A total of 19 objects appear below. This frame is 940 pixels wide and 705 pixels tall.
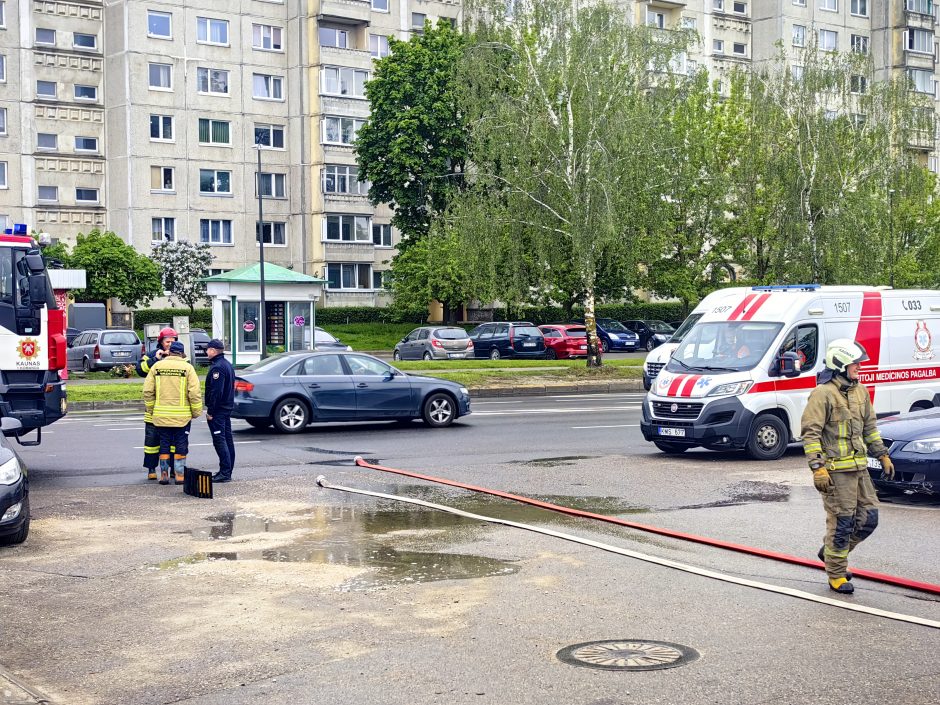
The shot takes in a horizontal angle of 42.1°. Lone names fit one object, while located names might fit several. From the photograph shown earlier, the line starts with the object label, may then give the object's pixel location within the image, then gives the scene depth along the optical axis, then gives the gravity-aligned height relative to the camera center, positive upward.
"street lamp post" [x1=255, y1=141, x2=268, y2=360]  38.28 -0.18
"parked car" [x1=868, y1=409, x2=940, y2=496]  12.53 -1.42
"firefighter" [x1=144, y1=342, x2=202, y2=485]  14.29 -0.86
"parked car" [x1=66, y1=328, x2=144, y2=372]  39.81 -0.60
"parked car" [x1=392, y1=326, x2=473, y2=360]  48.22 -0.68
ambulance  16.64 -0.59
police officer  14.48 -0.94
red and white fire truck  16.12 -0.11
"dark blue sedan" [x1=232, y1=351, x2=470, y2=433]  20.09 -1.07
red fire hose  8.52 -1.84
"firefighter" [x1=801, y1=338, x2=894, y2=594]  8.26 -0.92
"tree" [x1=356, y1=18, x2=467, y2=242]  58.59 +9.62
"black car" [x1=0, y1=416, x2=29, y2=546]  9.97 -1.37
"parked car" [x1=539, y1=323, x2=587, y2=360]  51.88 -0.73
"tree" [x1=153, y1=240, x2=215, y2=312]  62.31 +3.26
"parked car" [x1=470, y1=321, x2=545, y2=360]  51.03 -0.66
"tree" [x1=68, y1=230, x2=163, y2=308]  57.62 +2.98
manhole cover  6.55 -1.83
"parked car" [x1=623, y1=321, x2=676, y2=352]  60.33 -0.39
